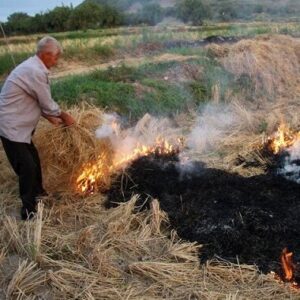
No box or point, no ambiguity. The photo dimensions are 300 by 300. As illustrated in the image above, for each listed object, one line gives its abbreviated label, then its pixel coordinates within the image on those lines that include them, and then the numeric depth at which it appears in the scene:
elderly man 4.48
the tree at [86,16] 29.94
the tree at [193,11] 22.80
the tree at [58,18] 32.06
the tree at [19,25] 32.22
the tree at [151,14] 20.42
